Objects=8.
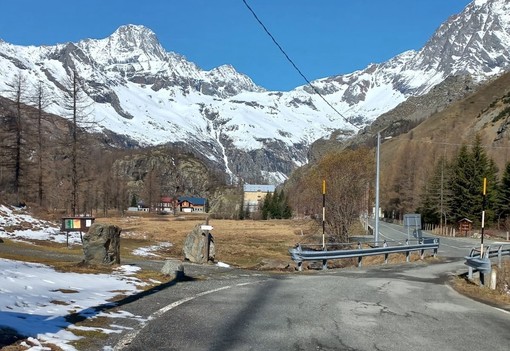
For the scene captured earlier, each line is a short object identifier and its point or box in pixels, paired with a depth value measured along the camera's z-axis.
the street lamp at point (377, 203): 32.25
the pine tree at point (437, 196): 83.75
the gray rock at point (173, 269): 15.32
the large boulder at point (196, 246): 22.45
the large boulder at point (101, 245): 16.45
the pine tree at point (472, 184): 76.06
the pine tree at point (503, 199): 70.76
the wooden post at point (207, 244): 22.39
